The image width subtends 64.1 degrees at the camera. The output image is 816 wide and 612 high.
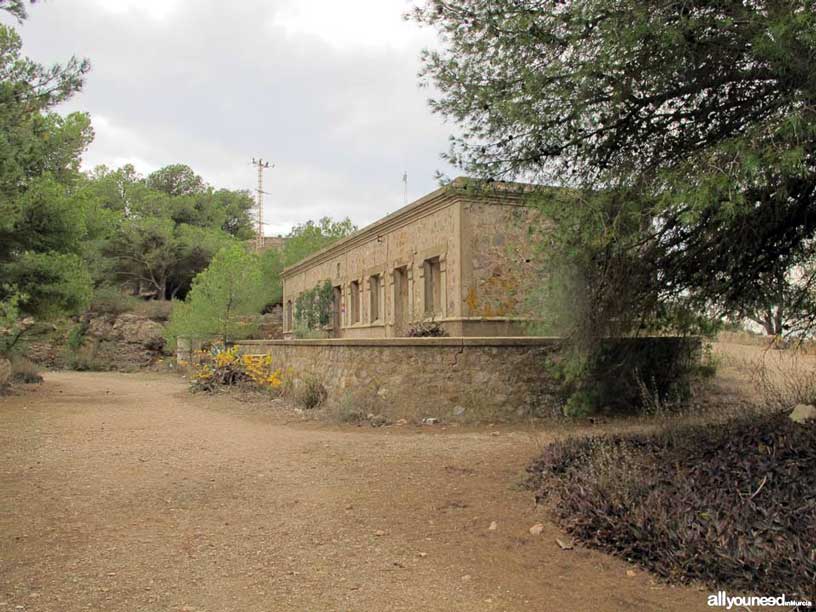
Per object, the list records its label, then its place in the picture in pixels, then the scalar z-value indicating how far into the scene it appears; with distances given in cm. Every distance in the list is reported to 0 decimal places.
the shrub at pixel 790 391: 706
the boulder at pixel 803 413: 615
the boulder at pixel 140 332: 3456
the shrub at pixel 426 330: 1431
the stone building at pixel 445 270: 1395
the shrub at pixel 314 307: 2331
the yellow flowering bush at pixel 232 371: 1675
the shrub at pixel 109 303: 3581
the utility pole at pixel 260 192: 5791
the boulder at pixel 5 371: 1539
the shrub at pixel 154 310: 3616
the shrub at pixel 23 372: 1909
